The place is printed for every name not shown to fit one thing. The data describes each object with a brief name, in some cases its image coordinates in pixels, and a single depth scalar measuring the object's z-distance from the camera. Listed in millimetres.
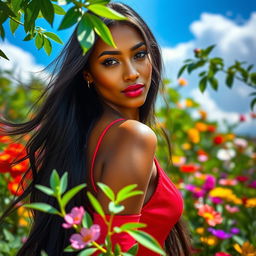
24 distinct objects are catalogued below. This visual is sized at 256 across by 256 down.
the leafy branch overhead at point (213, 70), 1914
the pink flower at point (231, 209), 2273
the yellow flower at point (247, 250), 1666
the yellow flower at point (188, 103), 4200
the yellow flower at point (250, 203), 2212
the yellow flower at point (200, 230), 2056
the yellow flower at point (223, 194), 2285
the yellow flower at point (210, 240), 1963
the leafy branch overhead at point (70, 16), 782
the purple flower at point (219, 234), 1891
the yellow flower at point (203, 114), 4453
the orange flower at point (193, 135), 3734
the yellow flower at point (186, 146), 3780
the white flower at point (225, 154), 3757
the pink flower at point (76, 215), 782
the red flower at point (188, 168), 2797
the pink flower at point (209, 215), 1824
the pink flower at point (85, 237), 769
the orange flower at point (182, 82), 3740
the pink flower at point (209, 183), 2295
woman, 1177
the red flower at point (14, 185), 1910
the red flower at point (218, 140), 3652
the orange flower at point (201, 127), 3847
